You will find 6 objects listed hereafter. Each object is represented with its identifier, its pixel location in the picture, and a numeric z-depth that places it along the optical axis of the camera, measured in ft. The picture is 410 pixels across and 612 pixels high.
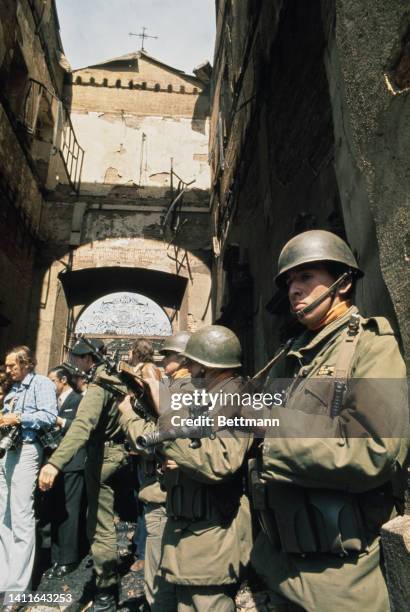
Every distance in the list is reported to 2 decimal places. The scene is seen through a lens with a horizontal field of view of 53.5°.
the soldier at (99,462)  9.42
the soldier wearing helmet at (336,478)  3.70
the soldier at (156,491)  7.27
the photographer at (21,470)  9.95
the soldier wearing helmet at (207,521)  5.52
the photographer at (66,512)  12.03
